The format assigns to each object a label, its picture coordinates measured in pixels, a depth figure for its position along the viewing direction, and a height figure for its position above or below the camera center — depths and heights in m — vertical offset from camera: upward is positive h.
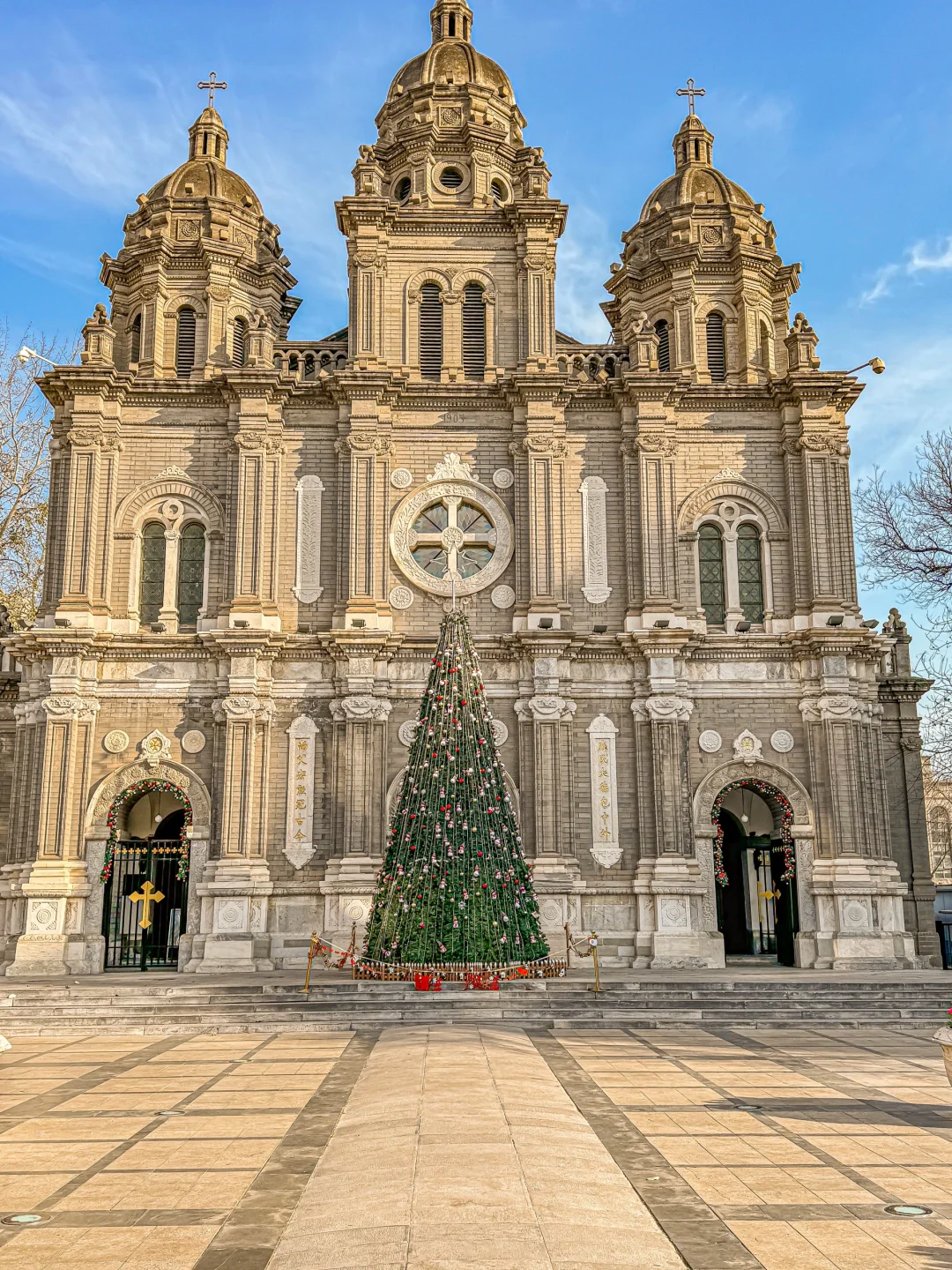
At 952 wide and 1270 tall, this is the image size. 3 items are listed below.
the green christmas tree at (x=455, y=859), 22.00 +0.76
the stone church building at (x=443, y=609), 27.22 +6.64
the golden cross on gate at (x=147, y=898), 26.67 +0.12
